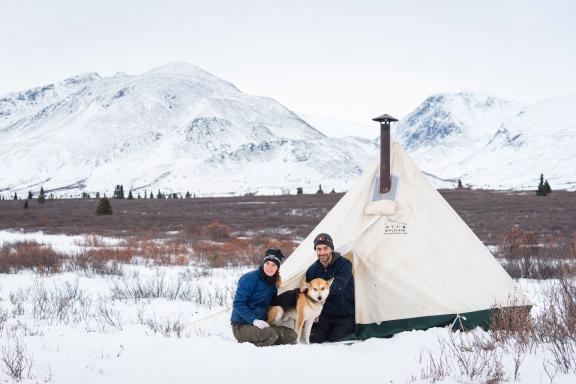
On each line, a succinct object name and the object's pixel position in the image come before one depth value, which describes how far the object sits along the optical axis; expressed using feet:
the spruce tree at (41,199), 165.53
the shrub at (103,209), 112.37
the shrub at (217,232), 73.20
